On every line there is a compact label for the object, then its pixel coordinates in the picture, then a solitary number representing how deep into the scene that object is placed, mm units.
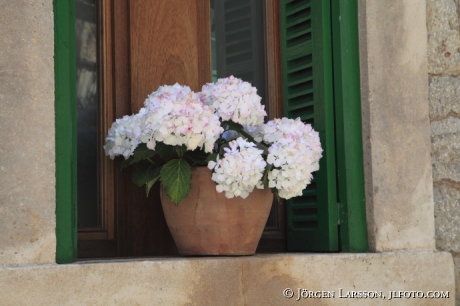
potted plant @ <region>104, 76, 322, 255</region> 2672
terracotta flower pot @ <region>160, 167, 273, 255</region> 2746
